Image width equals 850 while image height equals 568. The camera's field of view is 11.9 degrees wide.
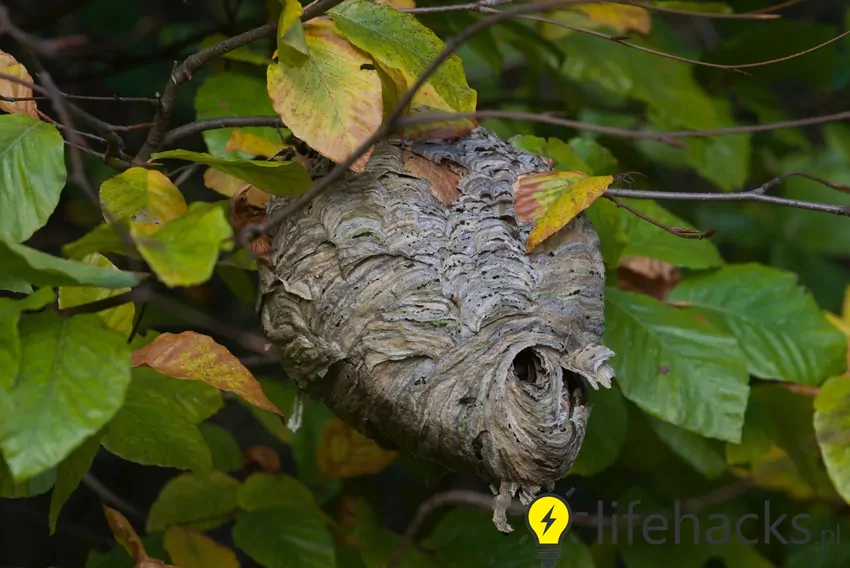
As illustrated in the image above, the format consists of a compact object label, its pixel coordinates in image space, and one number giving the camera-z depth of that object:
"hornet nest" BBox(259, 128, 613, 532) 2.17
